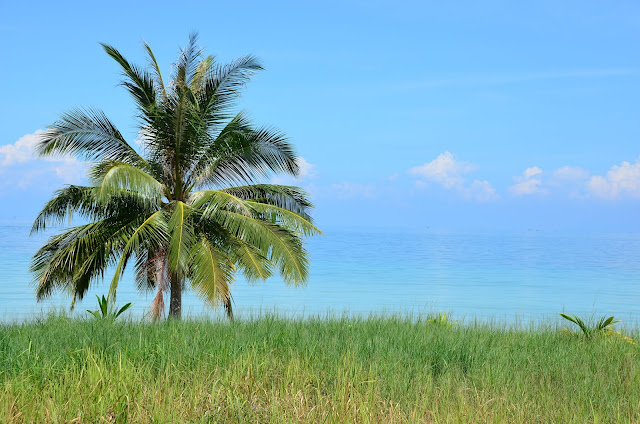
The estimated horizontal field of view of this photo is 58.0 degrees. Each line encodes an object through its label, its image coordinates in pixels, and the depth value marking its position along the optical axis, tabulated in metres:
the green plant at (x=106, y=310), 9.83
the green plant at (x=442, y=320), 10.79
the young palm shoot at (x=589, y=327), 10.08
